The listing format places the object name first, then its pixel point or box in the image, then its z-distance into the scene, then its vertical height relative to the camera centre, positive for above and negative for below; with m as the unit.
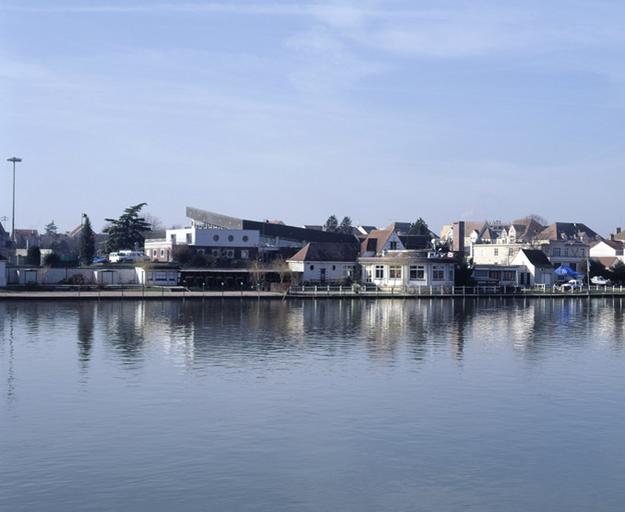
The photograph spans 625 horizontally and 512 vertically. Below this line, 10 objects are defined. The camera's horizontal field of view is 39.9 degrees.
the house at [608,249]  116.06 +4.29
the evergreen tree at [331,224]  148.50 +9.74
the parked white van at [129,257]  85.75 +2.31
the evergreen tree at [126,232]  101.06 +5.64
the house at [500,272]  90.94 +0.91
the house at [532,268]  90.38 +1.33
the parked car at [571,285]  84.46 -0.44
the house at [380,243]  90.69 +3.98
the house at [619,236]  133.25 +7.02
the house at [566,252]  101.38 +3.41
